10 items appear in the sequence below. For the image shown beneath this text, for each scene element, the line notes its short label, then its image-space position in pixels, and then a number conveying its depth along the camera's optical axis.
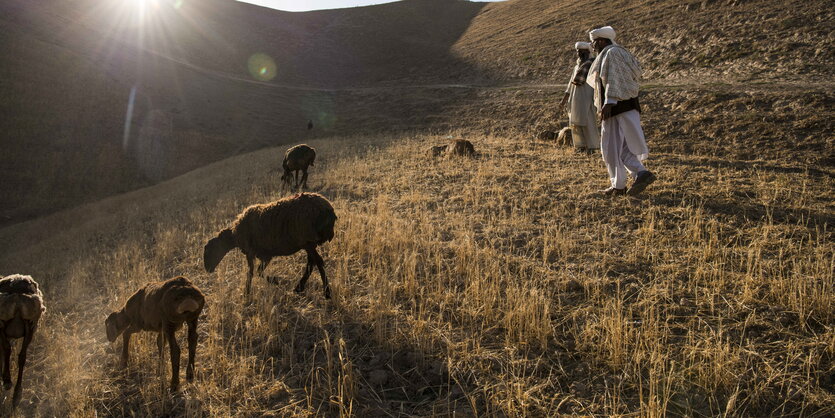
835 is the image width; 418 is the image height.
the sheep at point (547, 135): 14.91
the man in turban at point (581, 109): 9.77
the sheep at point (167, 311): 3.82
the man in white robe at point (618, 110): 7.07
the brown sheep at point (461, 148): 13.09
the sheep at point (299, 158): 12.68
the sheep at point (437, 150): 13.81
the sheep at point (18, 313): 4.10
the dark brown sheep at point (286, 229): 5.24
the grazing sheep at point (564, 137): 13.50
